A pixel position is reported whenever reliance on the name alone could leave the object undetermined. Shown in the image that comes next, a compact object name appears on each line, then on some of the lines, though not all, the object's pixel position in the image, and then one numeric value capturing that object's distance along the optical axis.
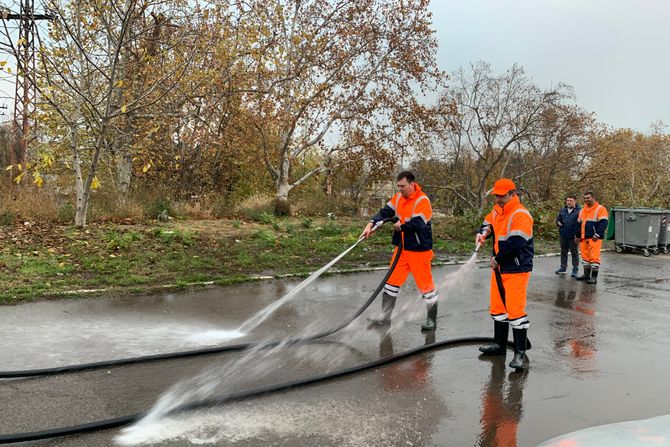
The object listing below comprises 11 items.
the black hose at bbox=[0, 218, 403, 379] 4.36
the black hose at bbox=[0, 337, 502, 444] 3.28
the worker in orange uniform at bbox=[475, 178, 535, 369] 5.00
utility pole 8.84
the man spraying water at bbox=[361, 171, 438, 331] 6.10
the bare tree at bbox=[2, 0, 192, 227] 10.22
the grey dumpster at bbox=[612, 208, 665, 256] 15.62
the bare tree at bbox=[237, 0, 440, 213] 20.94
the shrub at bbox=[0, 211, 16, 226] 11.53
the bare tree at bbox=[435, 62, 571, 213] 24.02
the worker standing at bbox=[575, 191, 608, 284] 10.34
